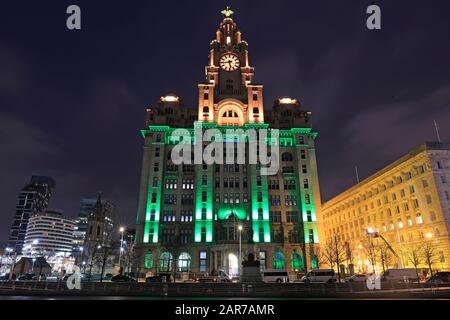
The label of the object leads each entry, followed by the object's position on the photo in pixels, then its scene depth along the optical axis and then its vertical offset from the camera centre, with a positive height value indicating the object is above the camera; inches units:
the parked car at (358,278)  1845.1 -114.9
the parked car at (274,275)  2057.1 -106.5
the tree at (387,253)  2622.3 +60.7
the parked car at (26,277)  2509.2 -143.5
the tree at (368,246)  2994.1 +137.8
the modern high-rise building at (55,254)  6722.4 +142.2
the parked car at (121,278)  1958.7 -120.4
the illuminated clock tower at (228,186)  3021.7 +825.4
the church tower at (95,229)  4414.6 +475.9
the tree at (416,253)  2317.4 +49.6
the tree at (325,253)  3056.1 +69.3
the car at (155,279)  1951.3 -125.0
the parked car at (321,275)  1892.2 -98.2
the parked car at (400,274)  1810.8 -89.9
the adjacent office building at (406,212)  2287.2 +453.4
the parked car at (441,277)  1612.3 -97.1
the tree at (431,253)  2171.4 +47.6
